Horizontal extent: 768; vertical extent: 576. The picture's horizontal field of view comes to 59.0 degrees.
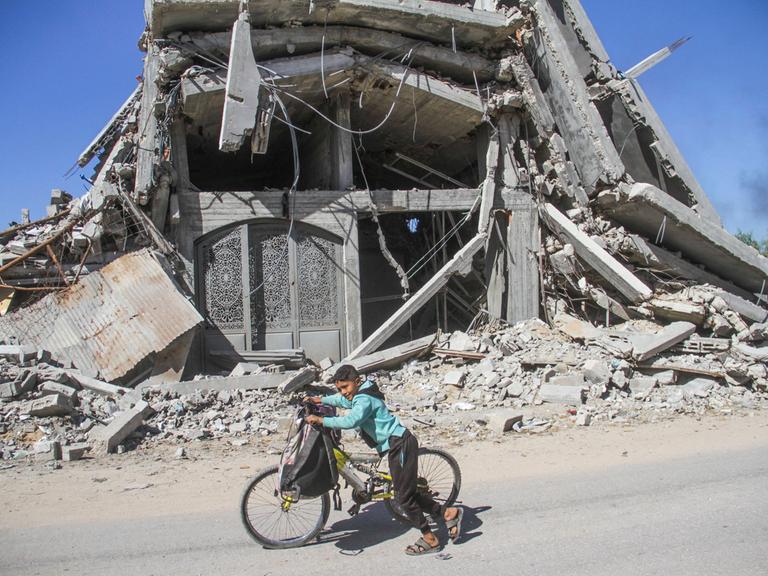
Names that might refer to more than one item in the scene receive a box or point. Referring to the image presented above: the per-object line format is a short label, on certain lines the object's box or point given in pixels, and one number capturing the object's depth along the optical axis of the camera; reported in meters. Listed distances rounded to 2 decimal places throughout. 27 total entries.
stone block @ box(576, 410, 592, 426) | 8.12
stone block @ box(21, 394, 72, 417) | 7.47
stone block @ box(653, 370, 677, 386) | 9.44
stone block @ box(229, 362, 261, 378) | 9.37
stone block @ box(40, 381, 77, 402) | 7.82
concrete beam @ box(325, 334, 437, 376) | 10.19
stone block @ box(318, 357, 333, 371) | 10.21
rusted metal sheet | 8.85
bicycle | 4.33
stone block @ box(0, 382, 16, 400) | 7.75
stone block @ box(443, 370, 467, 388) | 9.65
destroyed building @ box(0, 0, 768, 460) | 9.34
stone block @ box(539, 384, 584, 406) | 8.79
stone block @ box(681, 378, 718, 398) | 9.09
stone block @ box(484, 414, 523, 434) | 7.84
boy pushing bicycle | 4.24
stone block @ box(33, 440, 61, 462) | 6.73
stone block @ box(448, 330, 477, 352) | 10.72
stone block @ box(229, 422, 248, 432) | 7.80
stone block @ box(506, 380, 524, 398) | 9.22
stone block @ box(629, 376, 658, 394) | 9.21
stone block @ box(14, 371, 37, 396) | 7.84
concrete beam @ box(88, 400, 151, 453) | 6.98
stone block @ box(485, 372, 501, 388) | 9.52
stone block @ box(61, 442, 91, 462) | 6.74
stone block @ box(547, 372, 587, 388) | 9.24
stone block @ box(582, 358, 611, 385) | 9.20
